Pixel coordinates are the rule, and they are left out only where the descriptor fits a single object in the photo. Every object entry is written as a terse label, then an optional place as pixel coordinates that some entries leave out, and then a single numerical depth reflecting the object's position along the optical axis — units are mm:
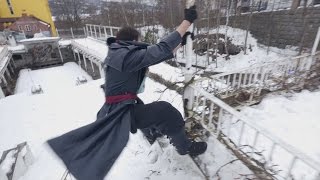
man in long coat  1797
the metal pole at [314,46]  4594
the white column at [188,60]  2314
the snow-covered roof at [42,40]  16531
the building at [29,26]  19609
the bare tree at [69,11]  31672
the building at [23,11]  21744
